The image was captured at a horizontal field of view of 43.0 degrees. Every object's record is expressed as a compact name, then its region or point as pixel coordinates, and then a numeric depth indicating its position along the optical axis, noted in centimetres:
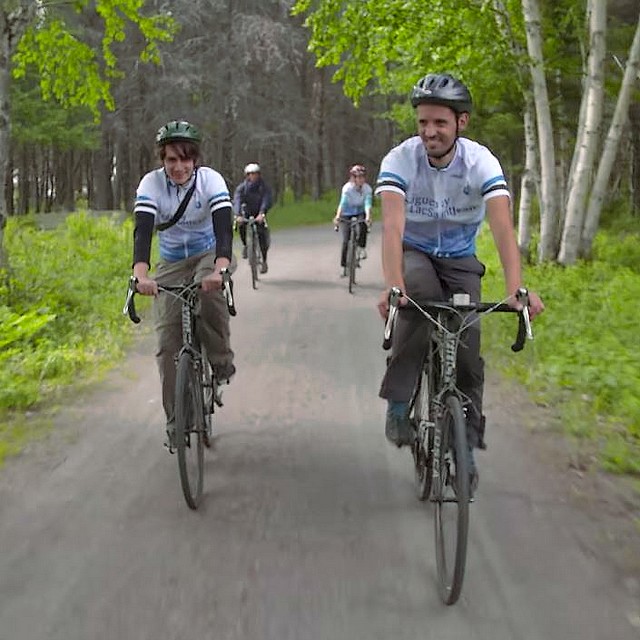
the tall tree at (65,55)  1053
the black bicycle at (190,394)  463
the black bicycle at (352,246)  1302
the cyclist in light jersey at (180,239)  501
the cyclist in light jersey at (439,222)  401
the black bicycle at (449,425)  357
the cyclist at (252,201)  1369
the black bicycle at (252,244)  1349
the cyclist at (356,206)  1350
